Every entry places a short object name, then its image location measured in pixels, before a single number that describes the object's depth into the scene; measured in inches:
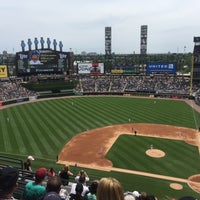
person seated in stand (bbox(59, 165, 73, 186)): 502.9
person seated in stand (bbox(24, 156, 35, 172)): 557.9
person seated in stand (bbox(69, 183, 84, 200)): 283.2
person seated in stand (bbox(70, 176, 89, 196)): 334.8
